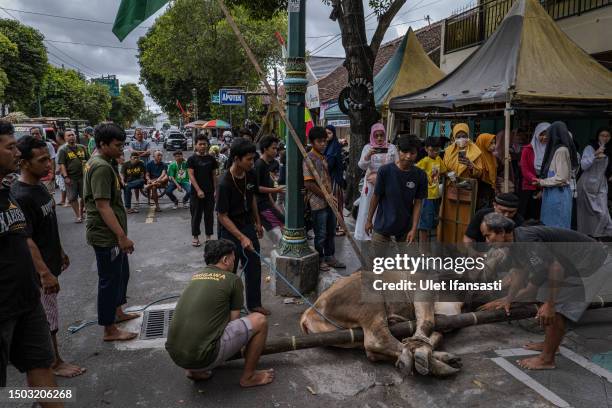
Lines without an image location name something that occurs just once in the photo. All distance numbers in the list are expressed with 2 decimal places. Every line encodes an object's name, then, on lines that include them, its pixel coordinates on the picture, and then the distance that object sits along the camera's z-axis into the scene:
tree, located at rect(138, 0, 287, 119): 27.75
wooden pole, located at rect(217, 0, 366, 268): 4.24
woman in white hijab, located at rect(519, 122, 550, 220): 6.76
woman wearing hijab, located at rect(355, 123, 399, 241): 6.12
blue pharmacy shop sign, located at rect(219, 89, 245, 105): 15.45
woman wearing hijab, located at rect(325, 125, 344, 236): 7.51
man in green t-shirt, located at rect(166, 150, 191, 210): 10.78
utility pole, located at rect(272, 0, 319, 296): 5.21
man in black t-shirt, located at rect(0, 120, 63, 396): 2.52
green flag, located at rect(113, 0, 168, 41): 5.05
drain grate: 4.44
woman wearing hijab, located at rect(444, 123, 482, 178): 6.09
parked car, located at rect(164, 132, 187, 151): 36.71
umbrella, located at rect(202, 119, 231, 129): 28.44
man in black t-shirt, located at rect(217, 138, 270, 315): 4.55
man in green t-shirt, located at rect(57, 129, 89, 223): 9.10
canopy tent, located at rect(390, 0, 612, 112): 5.99
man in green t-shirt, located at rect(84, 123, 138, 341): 4.03
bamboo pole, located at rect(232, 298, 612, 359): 3.78
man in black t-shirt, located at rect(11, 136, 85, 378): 3.48
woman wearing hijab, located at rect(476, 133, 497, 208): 6.20
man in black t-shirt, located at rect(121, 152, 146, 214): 10.78
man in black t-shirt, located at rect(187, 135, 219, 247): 7.38
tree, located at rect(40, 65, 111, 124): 39.56
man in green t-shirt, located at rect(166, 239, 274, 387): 3.25
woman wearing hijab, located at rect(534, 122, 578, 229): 6.20
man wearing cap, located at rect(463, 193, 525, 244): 4.07
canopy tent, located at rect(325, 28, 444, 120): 10.00
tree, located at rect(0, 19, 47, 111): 26.33
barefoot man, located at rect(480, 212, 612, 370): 3.44
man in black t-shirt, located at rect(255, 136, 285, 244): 6.01
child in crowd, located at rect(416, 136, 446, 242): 6.45
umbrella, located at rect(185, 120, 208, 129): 29.47
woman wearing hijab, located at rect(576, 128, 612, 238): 6.80
